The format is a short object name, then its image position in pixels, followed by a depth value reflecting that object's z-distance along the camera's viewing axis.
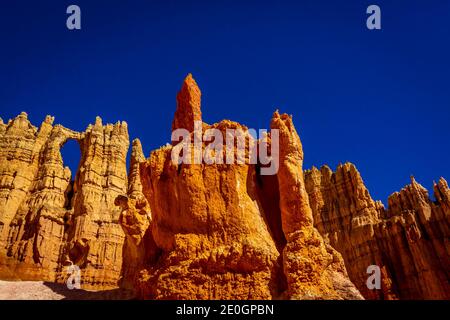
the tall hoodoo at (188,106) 19.09
